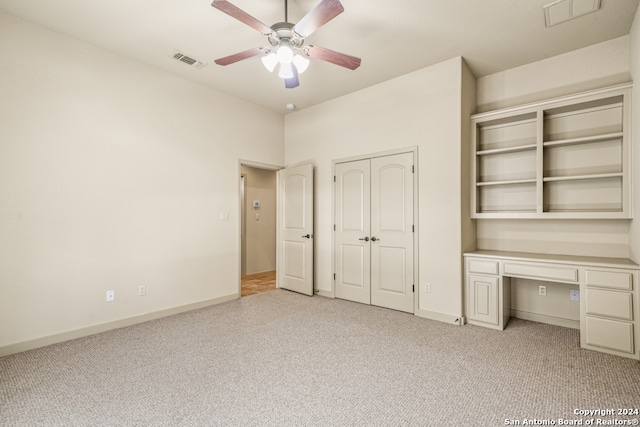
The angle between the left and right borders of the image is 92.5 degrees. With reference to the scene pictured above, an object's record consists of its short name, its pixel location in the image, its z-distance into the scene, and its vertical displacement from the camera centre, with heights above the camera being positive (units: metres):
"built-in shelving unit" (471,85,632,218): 3.08 +0.65
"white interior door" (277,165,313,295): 4.91 -0.21
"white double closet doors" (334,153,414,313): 3.99 -0.21
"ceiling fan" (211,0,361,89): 2.11 +1.39
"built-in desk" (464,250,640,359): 2.65 -0.71
